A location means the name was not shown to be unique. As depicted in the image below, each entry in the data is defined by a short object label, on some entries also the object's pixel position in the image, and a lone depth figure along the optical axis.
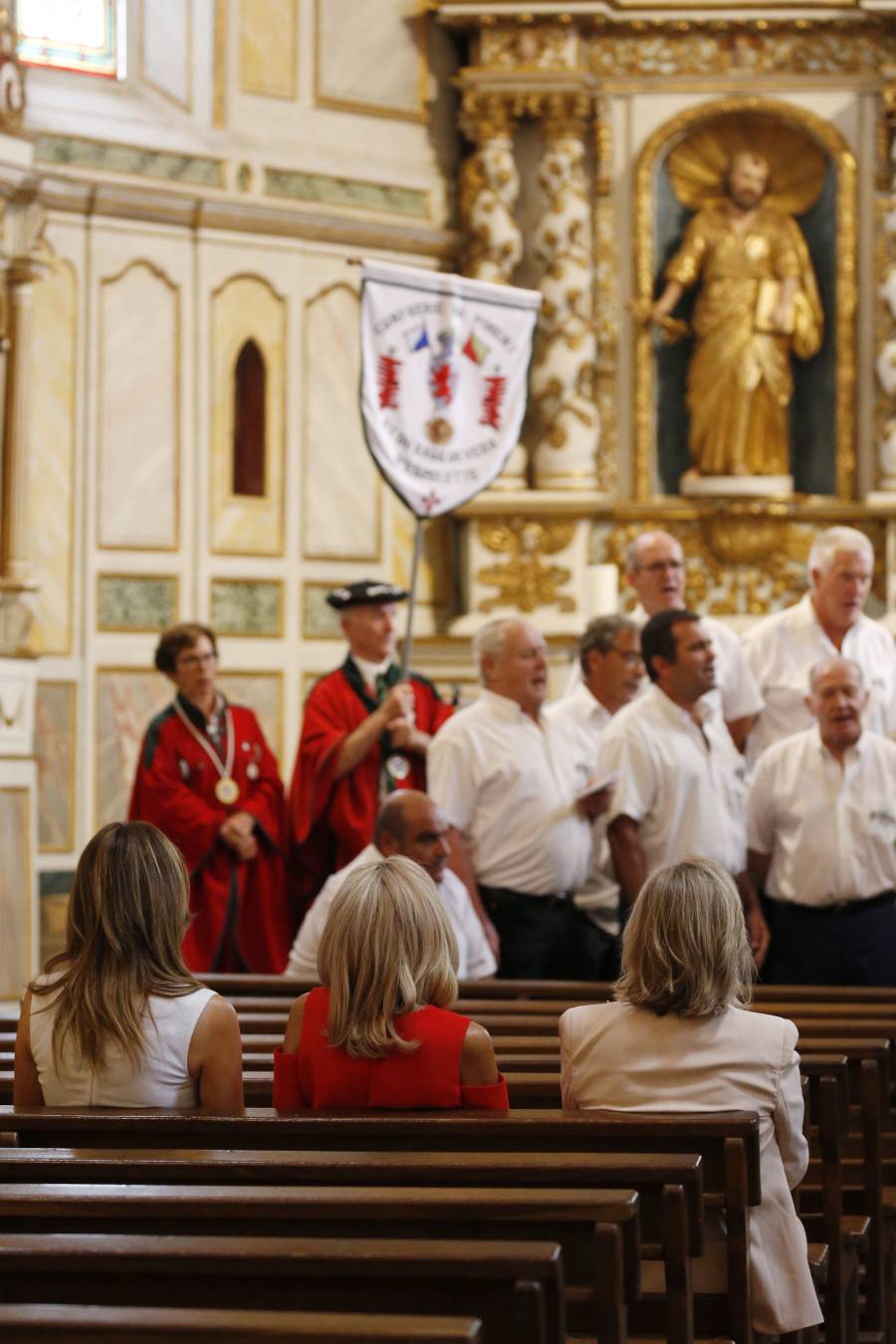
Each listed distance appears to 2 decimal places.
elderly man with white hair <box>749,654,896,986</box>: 11.92
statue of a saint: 22.06
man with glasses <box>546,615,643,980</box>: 13.09
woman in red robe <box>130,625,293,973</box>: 14.19
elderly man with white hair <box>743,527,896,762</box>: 13.69
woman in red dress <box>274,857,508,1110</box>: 6.55
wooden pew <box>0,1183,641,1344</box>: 4.99
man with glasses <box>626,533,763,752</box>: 13.91
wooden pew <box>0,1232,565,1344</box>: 4.41
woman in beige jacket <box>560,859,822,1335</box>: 6.64
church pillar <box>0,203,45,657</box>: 17.72
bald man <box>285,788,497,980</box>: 9.85
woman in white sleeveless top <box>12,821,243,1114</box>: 6.79
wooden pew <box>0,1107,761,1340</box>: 6.16
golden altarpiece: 21.75
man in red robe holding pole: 13.83
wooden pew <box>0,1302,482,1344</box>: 3.88
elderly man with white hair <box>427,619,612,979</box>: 12.38
